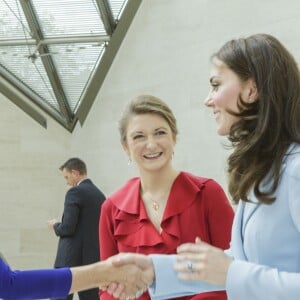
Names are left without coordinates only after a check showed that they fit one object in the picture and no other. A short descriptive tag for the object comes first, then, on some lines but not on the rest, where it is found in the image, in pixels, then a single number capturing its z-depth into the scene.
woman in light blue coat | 1.96
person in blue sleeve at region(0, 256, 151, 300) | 2.96
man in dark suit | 6.94
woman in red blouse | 2.97
